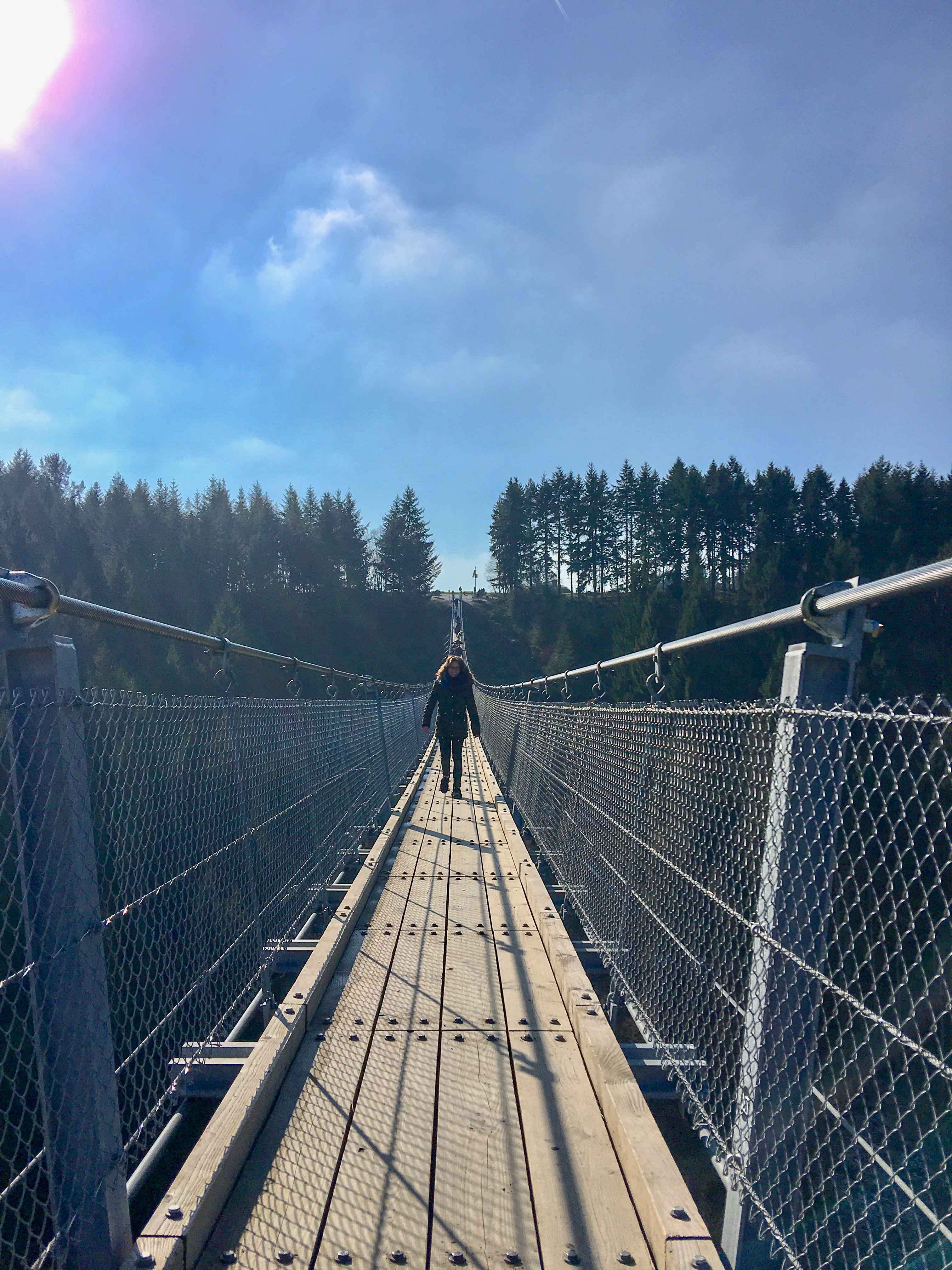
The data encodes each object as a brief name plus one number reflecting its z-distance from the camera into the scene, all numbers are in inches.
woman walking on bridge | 297.4
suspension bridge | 60.5
